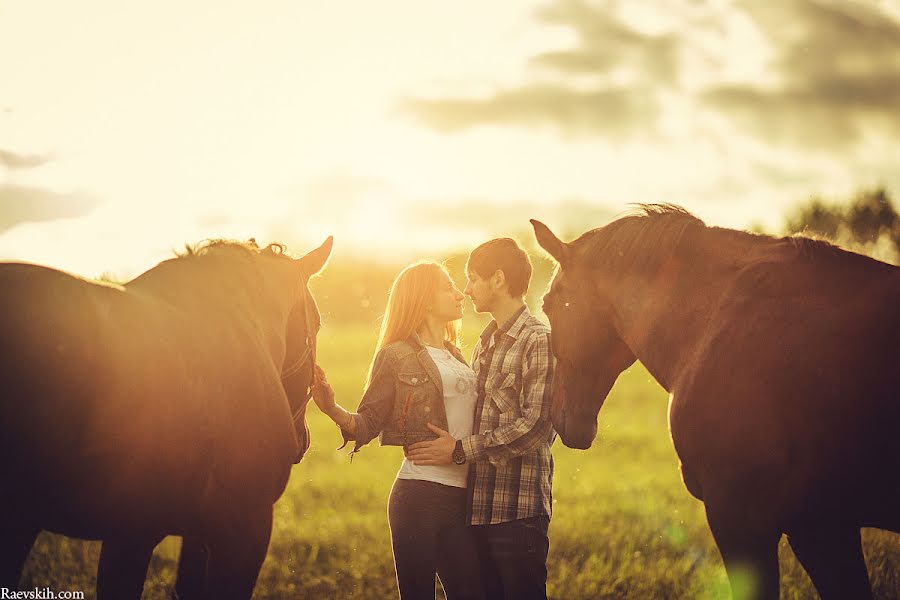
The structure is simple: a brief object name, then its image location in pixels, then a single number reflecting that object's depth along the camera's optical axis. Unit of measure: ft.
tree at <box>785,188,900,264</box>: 177.99
